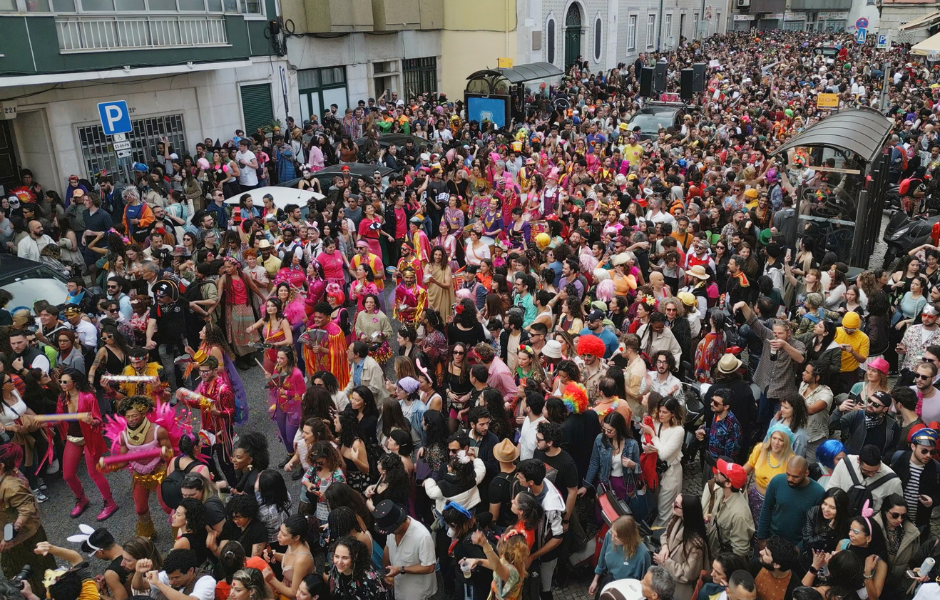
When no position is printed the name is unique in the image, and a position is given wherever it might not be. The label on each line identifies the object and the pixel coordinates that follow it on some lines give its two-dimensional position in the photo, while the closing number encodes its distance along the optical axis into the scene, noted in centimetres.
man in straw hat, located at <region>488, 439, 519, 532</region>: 524
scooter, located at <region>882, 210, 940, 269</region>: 1127
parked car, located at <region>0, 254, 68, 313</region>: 903
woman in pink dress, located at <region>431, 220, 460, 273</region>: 1038
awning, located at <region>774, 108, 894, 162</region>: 1168
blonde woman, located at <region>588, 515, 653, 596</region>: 469
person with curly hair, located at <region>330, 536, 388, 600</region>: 457
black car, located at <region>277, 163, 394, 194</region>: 1455
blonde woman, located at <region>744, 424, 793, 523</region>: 538
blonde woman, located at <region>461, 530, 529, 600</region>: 459
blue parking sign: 1145
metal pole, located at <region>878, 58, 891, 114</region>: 2049
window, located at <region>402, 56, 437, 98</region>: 2838
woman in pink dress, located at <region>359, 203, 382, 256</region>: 1124
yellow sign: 1831
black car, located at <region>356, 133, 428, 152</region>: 1858
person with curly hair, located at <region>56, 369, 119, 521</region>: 666
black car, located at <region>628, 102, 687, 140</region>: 1988
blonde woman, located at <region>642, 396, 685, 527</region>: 574
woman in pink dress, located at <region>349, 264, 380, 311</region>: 865
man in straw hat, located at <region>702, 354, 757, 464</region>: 627
